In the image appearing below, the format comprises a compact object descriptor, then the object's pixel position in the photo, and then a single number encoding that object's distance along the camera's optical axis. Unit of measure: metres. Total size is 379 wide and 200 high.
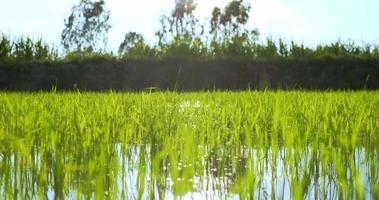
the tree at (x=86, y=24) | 28.27
